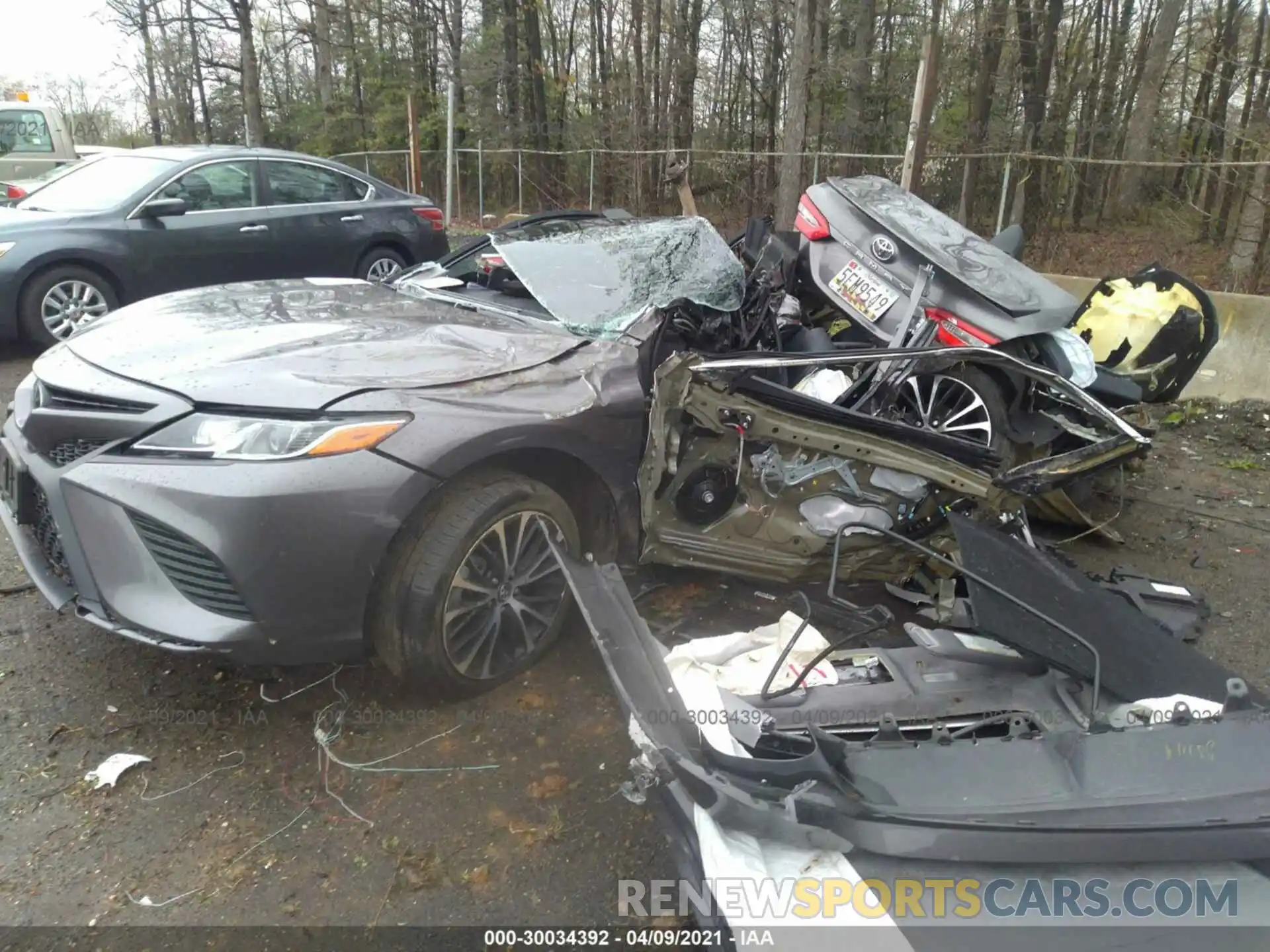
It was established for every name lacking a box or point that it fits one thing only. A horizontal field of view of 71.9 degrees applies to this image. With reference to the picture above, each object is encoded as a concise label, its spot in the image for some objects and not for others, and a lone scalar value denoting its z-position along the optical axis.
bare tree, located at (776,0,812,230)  10.45
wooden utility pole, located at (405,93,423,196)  13.63
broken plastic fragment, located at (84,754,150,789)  2.46
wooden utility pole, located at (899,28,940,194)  6.97
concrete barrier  6.50
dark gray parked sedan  6.13
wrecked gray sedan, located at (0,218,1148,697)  2.38
